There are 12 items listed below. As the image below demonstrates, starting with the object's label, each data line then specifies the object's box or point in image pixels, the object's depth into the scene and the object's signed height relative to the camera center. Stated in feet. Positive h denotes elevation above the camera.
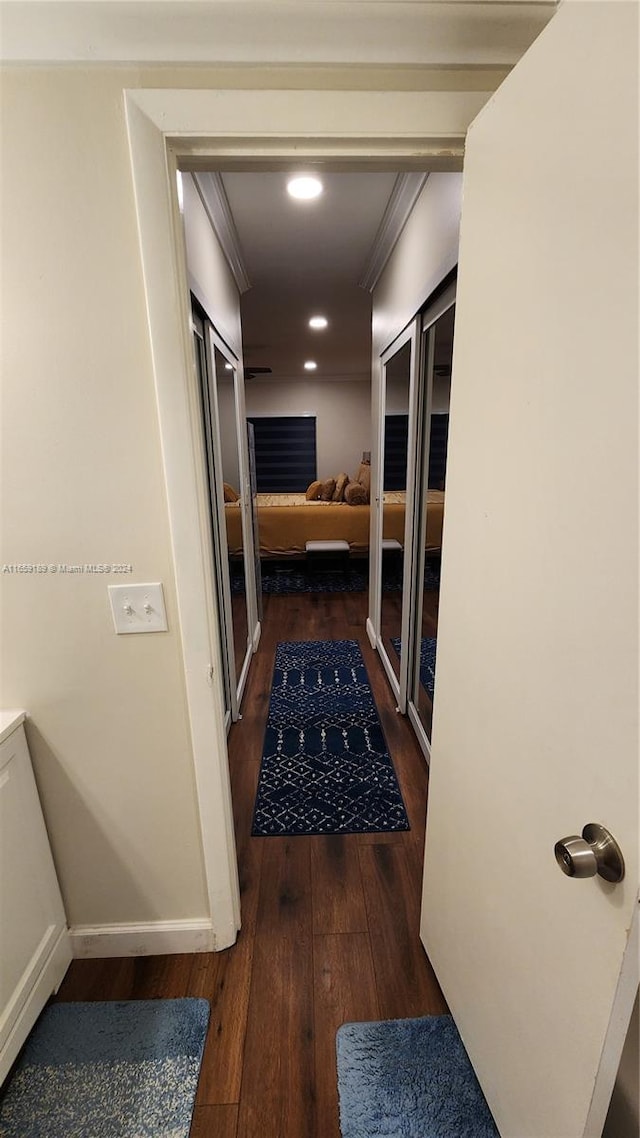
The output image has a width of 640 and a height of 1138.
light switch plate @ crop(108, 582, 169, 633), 3.58 -1.16
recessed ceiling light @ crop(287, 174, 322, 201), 6.03 +3.79
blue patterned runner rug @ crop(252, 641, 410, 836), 6.11 -4.80
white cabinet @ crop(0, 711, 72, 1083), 3.49 -3.63
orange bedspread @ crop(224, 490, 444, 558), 17.04 -2.49
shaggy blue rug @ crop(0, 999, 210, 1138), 3.32 -4.85
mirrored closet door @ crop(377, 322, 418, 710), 7.58 -0.30
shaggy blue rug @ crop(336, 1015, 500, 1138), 3.28 -4.84
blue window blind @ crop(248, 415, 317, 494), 24.41 +0.46
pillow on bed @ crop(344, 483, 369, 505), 17.67 -1.41
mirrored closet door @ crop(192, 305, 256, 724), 6.59 -0.43
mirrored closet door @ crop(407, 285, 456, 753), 6.07 -0.48
